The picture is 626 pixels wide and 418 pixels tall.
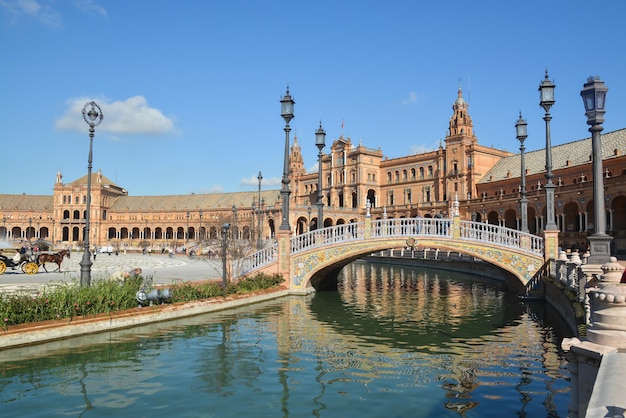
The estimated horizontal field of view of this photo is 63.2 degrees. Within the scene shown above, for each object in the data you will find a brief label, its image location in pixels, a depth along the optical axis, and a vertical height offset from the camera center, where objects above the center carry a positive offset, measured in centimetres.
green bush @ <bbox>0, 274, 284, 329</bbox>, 1243 -163
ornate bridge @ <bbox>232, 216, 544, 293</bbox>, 2159 -24
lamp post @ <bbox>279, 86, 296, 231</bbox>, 2117 +439
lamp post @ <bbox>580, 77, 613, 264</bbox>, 1371 +234
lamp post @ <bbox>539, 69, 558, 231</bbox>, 1884 +410
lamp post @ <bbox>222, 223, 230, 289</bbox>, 1909 -20
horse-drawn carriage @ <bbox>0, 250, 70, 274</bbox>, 2577 -99
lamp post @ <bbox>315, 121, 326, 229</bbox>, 2456 +483
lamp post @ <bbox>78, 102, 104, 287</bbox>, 1606 +139
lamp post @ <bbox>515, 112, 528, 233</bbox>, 2316 +468
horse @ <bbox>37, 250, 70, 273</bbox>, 2715 -86
